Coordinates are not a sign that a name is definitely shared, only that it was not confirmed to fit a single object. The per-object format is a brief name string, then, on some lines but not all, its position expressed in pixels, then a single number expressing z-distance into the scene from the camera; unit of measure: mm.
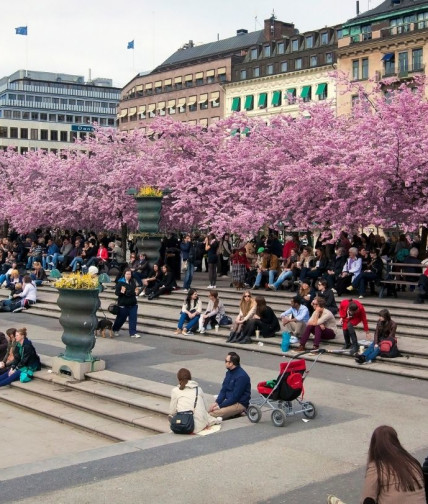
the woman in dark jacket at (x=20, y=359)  15155
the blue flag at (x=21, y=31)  90625
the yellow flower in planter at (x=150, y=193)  28194
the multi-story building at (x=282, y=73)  69250
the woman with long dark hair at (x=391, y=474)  5812
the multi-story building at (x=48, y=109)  103125
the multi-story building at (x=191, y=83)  81000
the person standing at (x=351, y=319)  15875
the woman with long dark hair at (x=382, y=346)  15344
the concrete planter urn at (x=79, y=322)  15047
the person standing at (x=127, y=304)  19172
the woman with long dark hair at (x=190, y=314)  19672
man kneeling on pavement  11461
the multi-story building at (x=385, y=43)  59188
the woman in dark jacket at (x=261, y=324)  18109
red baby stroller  11102
